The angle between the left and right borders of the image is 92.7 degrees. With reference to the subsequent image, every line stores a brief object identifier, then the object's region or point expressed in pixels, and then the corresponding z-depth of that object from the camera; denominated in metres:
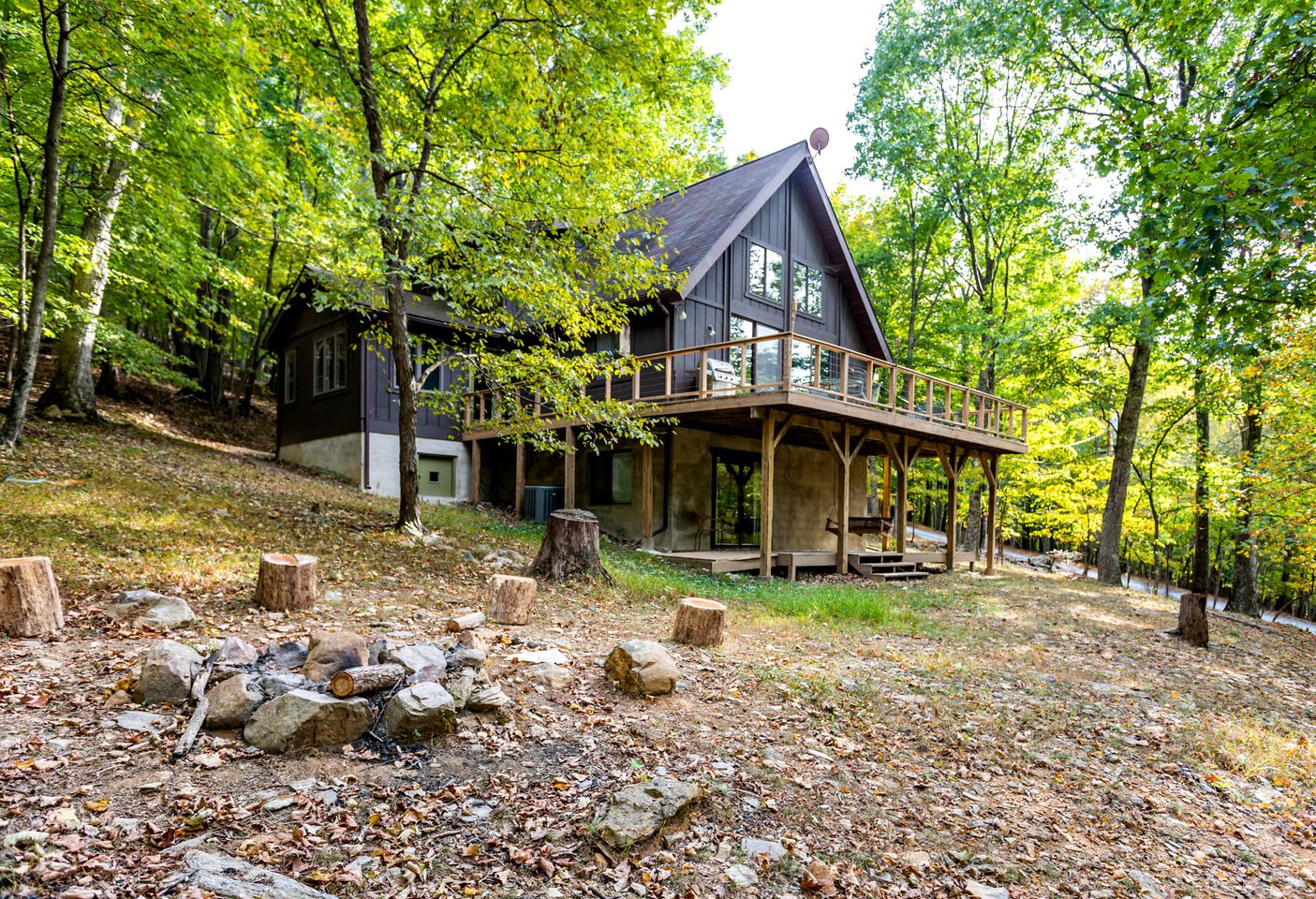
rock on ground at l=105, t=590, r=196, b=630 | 4.68
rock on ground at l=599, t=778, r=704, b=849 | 2.85
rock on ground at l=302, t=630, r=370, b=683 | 3.69
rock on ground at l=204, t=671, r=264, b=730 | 3.27
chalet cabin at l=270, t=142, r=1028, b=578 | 12.52
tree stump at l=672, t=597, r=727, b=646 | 5.87
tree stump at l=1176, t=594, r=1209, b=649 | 8.59
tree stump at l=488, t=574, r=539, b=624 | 5.98
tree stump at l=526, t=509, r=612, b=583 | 8.16
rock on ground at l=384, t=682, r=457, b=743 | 3.40
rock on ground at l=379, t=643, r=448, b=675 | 3.83
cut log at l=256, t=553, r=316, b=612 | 5.37
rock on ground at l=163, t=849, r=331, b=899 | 2.23
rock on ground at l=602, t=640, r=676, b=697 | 4.39
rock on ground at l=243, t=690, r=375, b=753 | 3.19
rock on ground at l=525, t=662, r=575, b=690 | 4.35
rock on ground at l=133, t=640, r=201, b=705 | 3.48
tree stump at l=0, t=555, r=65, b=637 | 4.19
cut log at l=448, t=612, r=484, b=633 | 5.23
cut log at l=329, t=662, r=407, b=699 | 3.47
